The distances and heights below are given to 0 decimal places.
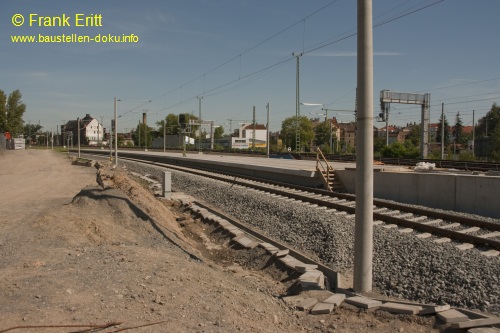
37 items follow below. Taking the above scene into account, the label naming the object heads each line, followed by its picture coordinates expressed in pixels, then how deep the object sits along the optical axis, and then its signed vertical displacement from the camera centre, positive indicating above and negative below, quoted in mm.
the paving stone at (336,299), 6309 -2140
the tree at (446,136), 106988 +2605
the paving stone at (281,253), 9383 -2204
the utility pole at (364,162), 6621 -228
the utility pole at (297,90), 42094 +5189
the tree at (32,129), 162625 +6108
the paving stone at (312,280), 7320 -2193
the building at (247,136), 113875 +3330
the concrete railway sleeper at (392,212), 12977 -1876
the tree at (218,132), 157862 +4786
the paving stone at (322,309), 6066 -2161
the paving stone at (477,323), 5090 -1963
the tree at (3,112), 80438 +5878
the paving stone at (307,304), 6293 -2197
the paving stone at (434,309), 5660 -2016
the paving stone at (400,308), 5770 -2069
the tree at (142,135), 138250 +3291
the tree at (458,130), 115888 +4316
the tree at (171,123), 143250 +7191
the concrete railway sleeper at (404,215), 12297 -1875
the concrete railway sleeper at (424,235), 9831 -1920
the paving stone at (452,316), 5353 -2012
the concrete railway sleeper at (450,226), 10800 -1880
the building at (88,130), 169375 +6048
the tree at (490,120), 92312 +5612
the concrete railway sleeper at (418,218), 11872 -1889
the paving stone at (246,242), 10561 -2281
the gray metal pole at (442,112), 46600 +3651
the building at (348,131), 160925 +5480
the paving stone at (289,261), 8695 -2237
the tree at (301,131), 102688 +3375
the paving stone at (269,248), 9745 -2221
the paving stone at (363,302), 6086 -2105
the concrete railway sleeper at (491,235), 9797 -1883
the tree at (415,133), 121781 +3933
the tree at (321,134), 114750 +3324
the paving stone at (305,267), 8228 -2194
